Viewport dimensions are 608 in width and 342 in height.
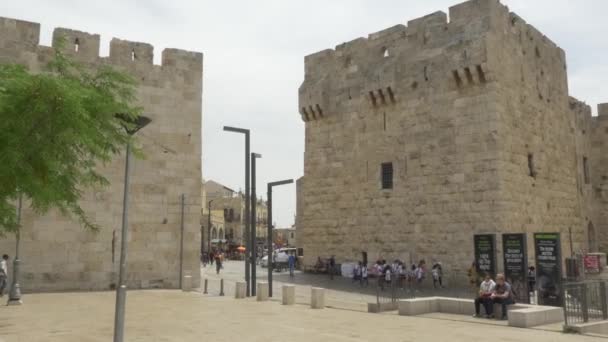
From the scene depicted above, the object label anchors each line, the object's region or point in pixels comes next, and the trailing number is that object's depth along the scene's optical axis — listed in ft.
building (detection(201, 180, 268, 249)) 240.53
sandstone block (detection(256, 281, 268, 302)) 50.29
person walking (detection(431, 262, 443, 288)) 65.57
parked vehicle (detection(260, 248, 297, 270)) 104.53
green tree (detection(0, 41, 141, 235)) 21.50
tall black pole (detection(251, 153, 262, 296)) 53.26
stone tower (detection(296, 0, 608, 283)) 67.05
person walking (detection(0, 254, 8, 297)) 49.64
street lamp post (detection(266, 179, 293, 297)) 53.15
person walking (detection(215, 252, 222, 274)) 93.97
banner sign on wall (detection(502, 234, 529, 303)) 44.19
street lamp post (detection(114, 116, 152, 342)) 22.72
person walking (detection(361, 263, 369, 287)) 70.73
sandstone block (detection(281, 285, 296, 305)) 47.65
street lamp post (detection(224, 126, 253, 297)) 52.85
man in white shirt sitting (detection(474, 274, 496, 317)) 38.93
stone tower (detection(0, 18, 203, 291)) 56.34
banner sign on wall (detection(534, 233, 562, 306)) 42.27
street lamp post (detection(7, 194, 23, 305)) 44.06
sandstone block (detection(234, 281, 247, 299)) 52.95
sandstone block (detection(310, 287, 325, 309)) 45.27
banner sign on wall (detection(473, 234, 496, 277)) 46.91
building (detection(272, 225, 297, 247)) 293.16
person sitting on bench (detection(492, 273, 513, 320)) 38.63
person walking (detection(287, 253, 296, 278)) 85.34
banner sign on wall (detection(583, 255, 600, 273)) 62.75
